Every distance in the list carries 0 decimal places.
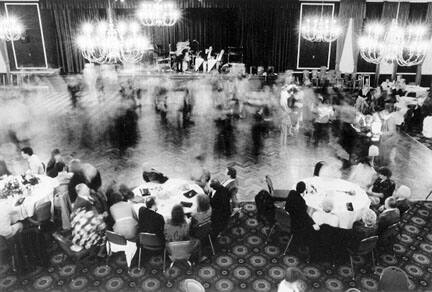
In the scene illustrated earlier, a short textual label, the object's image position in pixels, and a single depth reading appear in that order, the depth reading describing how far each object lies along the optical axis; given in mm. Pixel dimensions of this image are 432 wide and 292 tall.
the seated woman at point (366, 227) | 5023
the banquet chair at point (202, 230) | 5004
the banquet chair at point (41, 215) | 5309
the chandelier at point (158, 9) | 8953
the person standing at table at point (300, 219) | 5102
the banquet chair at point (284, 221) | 5316
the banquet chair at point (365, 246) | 4695
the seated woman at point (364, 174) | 6270
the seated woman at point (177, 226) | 4785
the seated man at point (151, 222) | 4849
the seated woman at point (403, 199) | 5340
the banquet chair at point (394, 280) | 4082
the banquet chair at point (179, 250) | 4633
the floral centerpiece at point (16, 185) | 5531
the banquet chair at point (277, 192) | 6075
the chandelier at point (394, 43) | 8633
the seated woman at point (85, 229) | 4859
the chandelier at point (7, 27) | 12927
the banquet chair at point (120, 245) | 4742
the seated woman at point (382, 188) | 5845
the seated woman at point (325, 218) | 5230
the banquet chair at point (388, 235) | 4996
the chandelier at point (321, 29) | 12095
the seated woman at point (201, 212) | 5156
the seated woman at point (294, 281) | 3754
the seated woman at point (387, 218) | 5086
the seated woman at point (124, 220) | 4973
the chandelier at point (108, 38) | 6645
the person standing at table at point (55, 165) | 6371
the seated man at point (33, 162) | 6375
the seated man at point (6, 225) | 4820
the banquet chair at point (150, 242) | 4785
